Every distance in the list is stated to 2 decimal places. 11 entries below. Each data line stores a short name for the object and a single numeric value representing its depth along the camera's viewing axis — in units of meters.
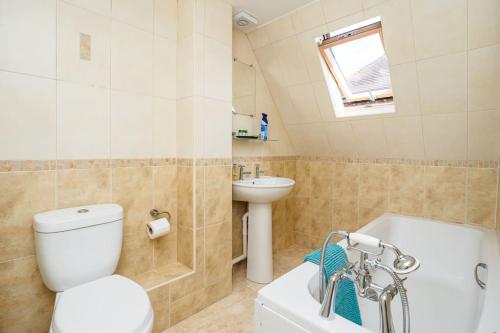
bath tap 0.82
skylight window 2.04
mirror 2.37
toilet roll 1.75
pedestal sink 2.20
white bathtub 0.95
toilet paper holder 1.84
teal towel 1.15
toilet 1.00
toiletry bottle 2.48
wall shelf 2.34
